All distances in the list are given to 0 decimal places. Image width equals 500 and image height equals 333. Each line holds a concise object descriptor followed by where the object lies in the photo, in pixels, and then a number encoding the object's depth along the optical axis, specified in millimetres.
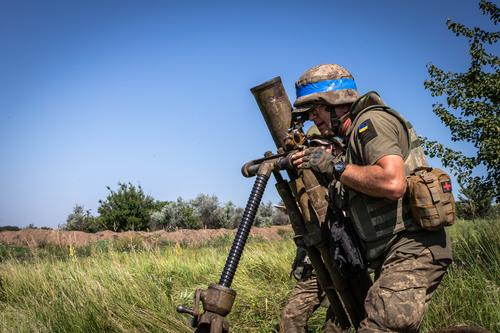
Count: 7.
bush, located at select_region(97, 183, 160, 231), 28281
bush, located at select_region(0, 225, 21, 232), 26600
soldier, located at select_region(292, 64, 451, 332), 2623
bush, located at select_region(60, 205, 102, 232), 28328
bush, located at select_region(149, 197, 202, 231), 28312
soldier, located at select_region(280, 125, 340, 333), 4496
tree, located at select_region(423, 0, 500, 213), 6297
